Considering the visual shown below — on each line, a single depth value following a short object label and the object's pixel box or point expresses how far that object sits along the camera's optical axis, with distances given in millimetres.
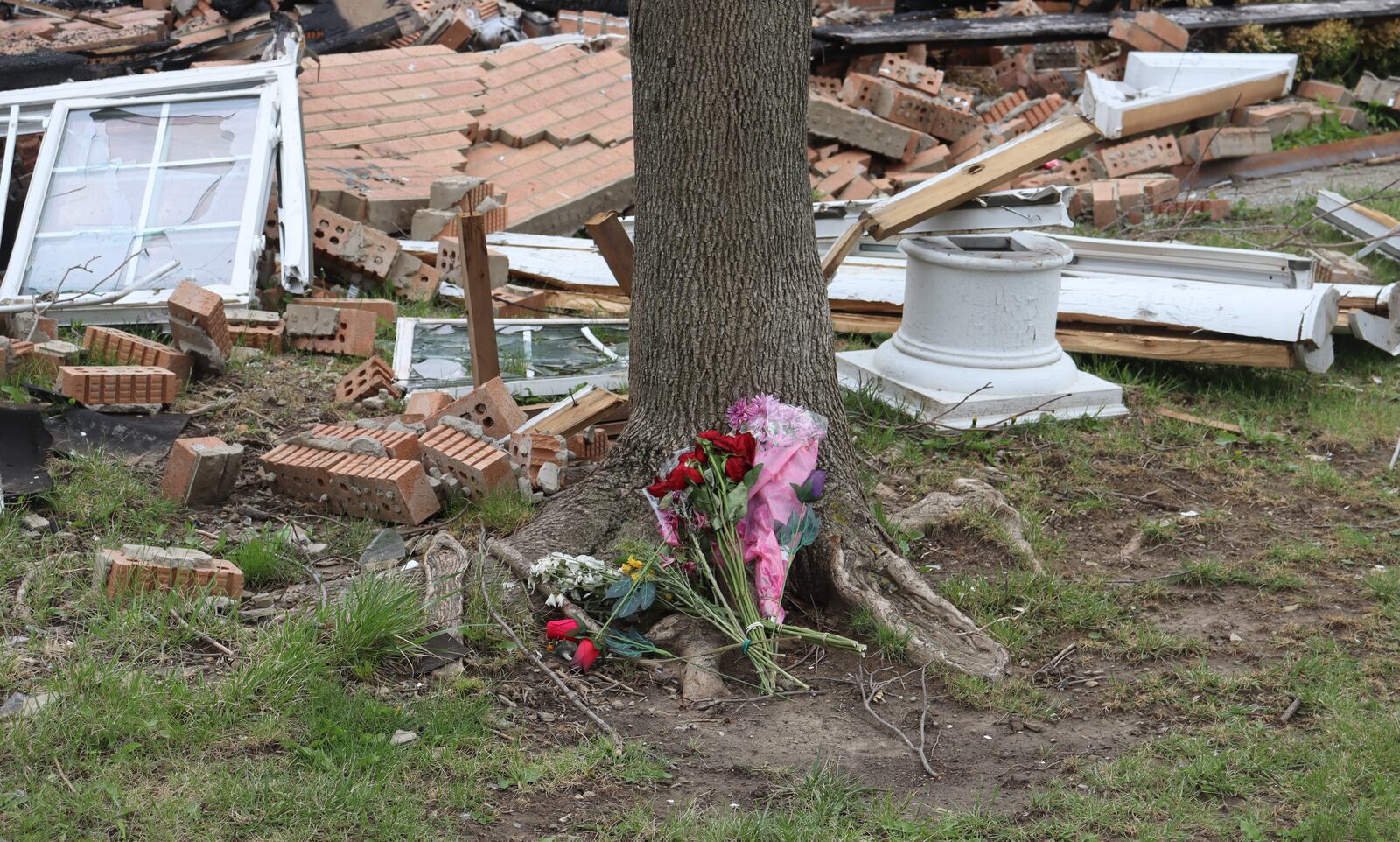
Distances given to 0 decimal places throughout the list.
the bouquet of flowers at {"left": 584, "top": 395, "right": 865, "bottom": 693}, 3650
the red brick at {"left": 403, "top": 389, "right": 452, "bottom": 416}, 5039
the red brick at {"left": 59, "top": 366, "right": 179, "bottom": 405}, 4871
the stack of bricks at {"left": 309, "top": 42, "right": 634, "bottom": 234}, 8211
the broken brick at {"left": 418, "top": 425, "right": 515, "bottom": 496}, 4387
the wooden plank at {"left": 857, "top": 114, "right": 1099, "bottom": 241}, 5863
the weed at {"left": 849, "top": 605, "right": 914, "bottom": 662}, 3676
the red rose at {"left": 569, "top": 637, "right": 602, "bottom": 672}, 3520
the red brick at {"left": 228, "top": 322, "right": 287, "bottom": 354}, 6109
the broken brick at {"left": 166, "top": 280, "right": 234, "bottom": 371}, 5500
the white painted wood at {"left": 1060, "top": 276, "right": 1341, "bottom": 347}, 6016
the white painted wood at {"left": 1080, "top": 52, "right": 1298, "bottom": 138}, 10844
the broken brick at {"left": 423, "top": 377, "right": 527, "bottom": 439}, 4910
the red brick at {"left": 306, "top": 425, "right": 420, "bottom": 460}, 4520
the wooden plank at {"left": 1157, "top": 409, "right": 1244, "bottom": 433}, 5848
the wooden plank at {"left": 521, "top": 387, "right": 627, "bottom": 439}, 5047
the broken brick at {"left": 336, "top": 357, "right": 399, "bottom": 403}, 5570
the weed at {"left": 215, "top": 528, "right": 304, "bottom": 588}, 3850
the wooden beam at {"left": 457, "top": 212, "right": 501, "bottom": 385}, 4707
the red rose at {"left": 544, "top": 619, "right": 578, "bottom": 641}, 3549
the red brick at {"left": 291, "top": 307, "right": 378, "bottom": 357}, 6246
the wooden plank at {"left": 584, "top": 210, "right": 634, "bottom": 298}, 4426
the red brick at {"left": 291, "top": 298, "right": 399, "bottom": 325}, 6547
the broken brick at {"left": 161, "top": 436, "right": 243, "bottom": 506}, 4273
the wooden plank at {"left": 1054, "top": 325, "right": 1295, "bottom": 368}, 6105
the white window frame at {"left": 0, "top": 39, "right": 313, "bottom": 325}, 6410
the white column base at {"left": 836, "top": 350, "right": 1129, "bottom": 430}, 5656
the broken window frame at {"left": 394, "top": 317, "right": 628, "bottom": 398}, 5723
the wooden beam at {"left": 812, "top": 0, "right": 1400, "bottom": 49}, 11570
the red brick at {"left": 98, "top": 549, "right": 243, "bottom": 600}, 3508
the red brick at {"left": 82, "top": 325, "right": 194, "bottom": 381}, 5414
